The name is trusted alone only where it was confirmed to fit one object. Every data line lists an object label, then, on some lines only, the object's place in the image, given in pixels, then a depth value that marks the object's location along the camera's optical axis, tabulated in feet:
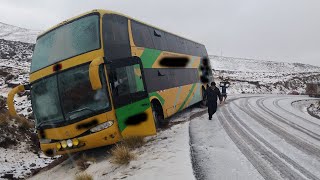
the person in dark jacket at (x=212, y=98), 32.71
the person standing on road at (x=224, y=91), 56.81
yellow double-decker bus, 21.11
